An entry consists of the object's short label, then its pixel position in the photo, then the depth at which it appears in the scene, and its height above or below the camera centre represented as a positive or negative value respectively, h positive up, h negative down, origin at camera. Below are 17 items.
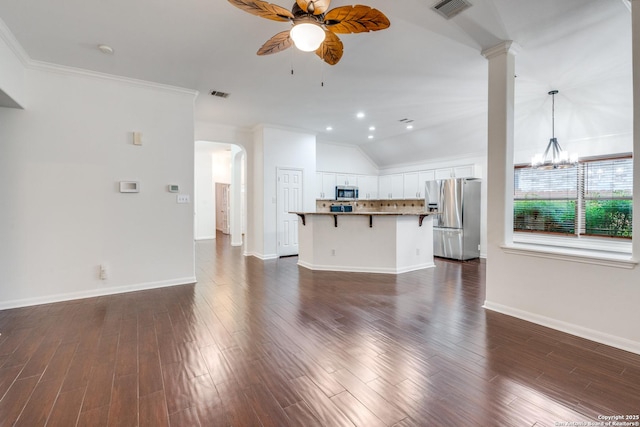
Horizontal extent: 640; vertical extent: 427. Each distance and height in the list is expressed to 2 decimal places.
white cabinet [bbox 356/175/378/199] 8.73 +0.59
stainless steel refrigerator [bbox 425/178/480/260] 6.27 -0.32
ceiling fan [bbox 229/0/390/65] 1.99 +1.35
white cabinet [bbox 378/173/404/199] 8.34 +0.57
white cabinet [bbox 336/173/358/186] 8.30 +0.78
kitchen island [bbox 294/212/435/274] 5.04 -0.64
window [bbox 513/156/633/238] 4.90 +0.12
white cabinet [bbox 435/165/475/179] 6.72 +0.81
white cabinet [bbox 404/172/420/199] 7.86 +0.57
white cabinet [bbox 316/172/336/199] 7.97 +0.57
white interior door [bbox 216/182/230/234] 11.07 +0.04
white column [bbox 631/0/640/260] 2.34 +0.69
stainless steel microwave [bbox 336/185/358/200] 8.11 +0.38
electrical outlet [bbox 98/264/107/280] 3.88 -0.88
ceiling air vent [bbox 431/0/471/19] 2.53 +1.77
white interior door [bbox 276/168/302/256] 6.65 -0.03
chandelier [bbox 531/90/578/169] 4.30 +0.71
